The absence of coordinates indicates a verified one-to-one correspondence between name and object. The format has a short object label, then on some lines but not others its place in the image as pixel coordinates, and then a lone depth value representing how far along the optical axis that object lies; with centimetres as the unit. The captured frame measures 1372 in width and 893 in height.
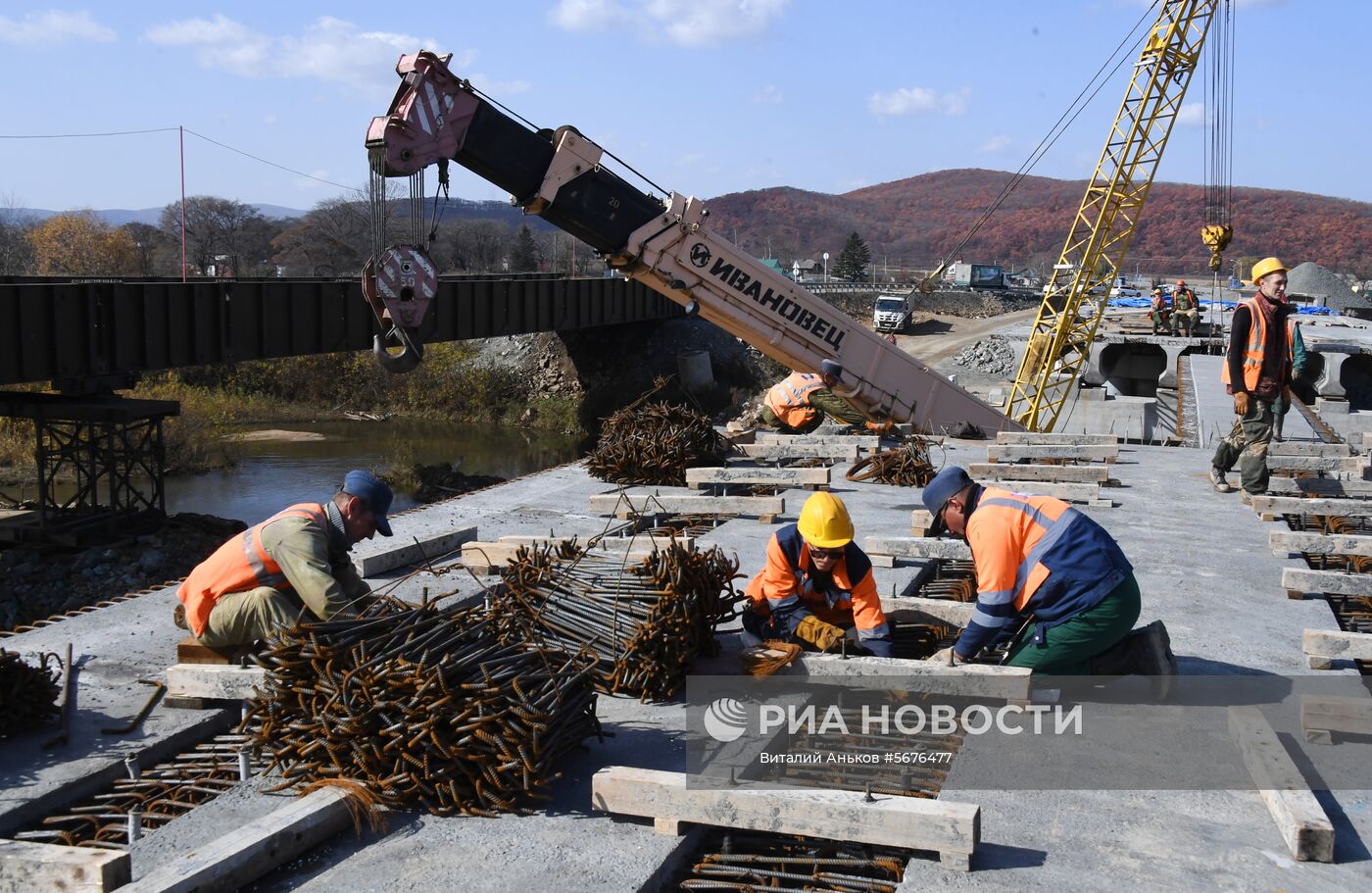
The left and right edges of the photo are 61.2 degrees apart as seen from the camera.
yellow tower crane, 2327
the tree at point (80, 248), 5866
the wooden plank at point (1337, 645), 630
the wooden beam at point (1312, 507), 988
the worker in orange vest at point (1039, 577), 563
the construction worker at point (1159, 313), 3353
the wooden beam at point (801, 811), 421
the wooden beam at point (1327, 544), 855
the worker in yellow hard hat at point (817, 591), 614
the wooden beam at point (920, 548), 855
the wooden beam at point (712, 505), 1053
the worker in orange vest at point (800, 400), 1645
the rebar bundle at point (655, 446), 1273
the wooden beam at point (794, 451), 1395
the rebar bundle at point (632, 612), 607
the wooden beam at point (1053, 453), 1355
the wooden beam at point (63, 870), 377
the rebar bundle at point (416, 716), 471
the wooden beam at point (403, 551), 830
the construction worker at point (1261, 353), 1039
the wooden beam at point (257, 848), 385
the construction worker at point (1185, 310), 3322
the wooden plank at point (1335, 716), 532
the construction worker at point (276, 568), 584
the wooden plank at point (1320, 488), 1198
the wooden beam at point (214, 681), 575
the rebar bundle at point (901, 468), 1280
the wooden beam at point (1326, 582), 777
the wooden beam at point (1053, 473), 1218
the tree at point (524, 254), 6386
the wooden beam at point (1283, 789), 434
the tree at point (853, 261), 8219
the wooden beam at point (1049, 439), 1446
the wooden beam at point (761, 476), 1159
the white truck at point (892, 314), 5612
